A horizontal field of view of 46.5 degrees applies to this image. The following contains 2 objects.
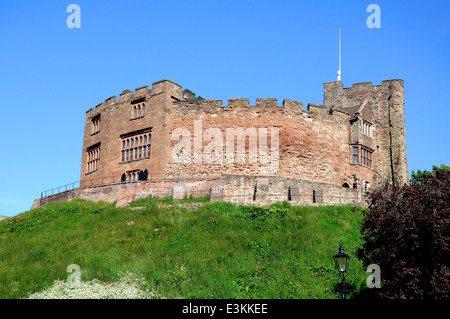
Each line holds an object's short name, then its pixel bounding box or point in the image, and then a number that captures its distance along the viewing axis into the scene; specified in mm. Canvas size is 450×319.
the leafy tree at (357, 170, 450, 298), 17234
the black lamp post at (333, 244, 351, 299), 16172
